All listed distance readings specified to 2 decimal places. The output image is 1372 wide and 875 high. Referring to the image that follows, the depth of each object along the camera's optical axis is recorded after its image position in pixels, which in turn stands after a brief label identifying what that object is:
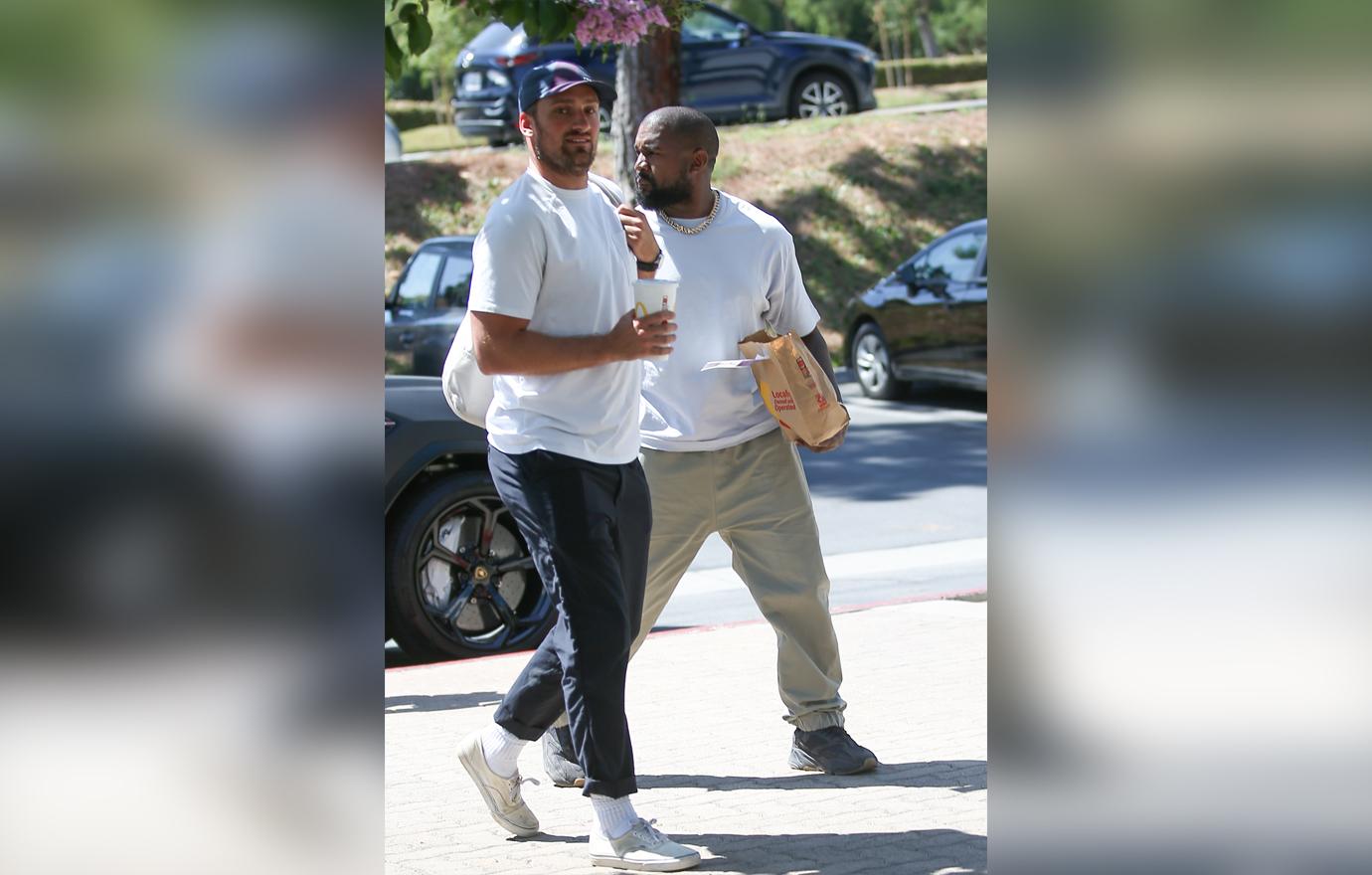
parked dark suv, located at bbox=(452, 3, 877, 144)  22.94
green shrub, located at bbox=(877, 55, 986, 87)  38.16
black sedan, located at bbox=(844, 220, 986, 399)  15.70
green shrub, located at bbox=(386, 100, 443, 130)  35.50
